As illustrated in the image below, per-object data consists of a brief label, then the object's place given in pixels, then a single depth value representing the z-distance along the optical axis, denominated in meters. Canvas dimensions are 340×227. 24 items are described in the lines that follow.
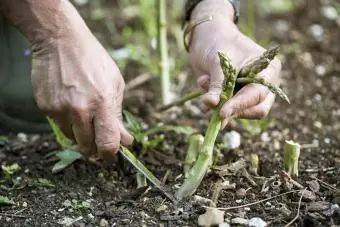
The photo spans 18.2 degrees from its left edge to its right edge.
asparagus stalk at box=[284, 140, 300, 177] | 0.99
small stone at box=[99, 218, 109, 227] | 0.94
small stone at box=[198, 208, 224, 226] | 0.92
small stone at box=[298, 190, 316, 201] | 0.96
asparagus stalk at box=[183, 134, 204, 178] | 1.02
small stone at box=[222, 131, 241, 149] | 1.09
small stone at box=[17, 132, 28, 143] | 1.15
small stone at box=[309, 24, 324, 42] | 1.42
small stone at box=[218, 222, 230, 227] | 0.92
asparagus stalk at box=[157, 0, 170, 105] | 1.17
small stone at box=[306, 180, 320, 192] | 0.98
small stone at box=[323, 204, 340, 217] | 0.93
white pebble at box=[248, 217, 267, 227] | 0.92
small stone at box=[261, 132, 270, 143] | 1.13
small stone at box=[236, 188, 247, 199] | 0.97
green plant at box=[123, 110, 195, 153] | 1.06
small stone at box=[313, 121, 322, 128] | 1.18
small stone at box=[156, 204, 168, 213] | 0.95
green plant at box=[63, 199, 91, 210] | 0.97
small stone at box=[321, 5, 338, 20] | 1.35
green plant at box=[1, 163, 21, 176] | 1.03
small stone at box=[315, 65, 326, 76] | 1.32
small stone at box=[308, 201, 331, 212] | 0.94
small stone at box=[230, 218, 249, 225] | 0.93
